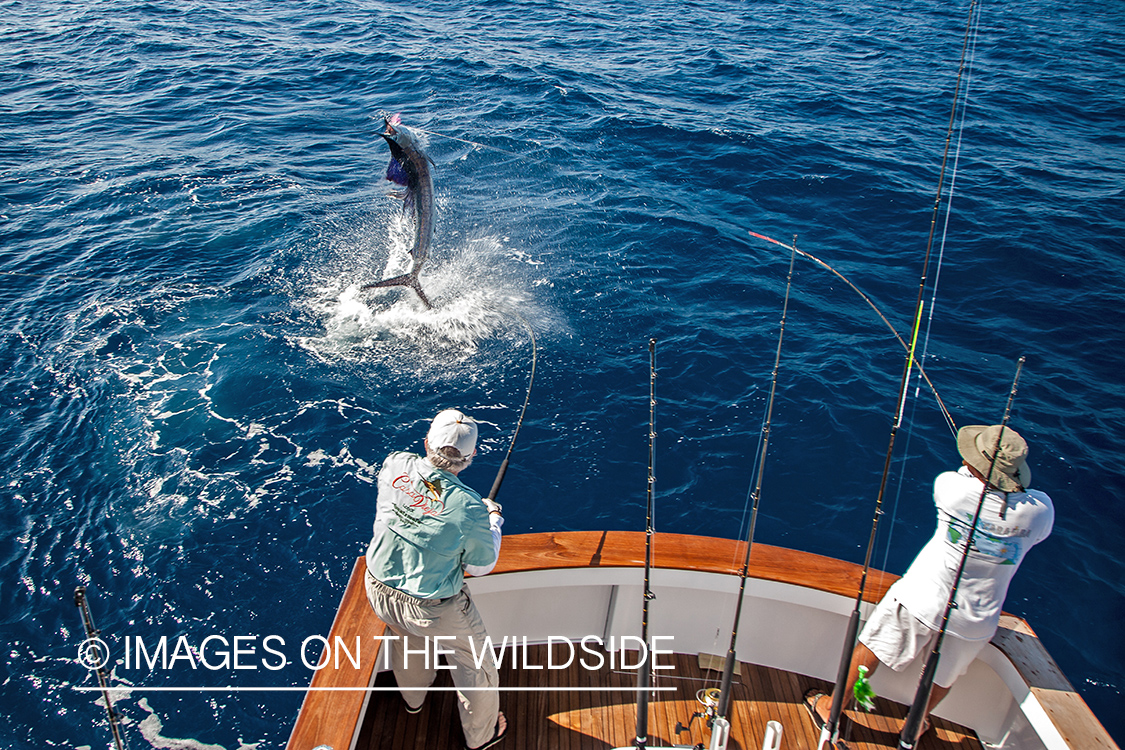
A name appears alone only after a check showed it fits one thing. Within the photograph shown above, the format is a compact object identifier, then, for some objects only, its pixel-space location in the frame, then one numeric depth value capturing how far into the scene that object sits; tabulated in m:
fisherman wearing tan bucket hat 2.97
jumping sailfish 7.23
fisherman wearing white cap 2.78
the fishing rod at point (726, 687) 2.91
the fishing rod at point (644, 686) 2.89
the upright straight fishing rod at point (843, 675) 3.05
